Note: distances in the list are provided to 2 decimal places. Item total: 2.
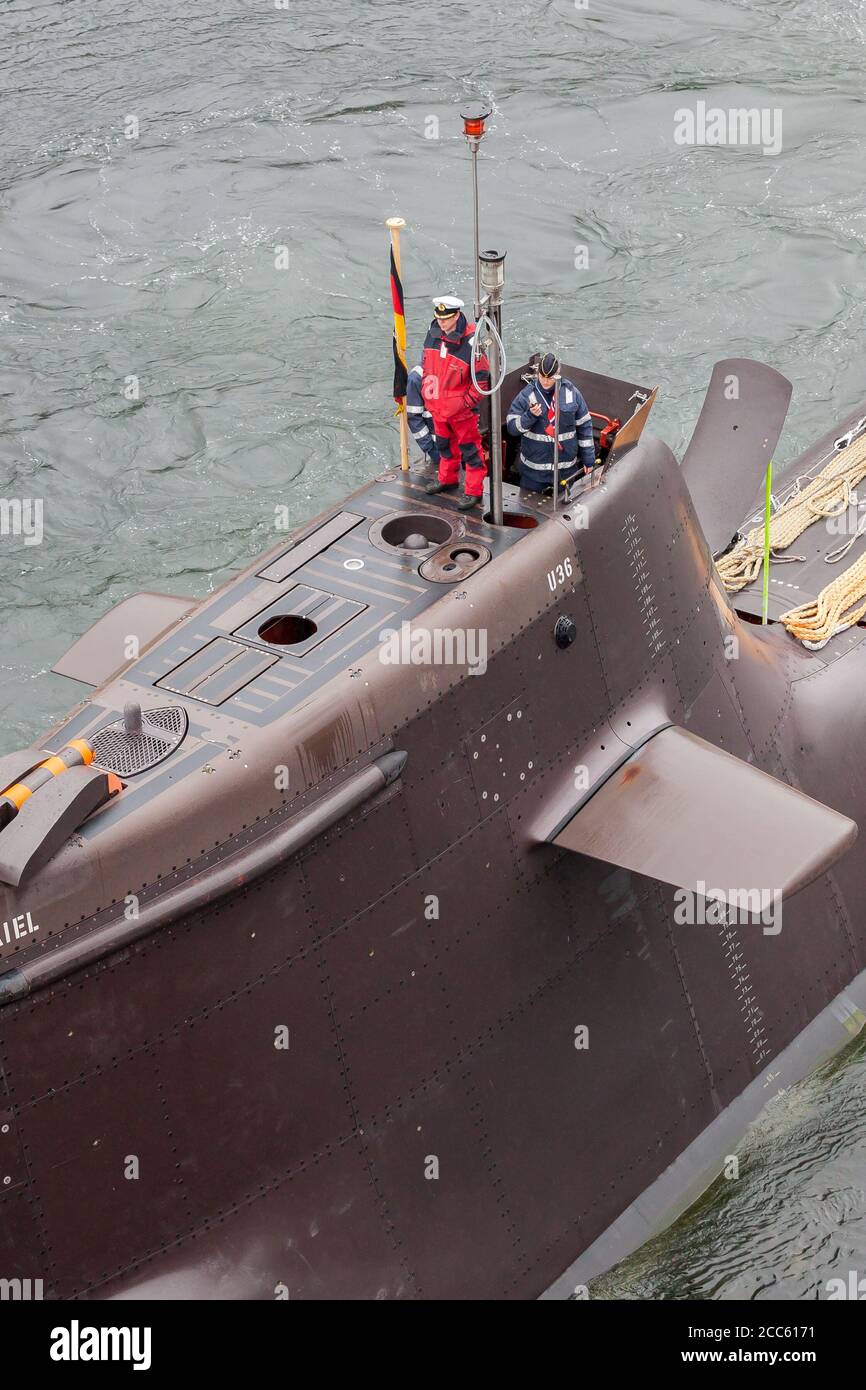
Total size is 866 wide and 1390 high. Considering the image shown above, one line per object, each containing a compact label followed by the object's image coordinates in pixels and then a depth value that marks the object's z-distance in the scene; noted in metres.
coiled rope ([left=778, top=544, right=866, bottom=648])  19.22
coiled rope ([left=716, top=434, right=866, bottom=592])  20.83
